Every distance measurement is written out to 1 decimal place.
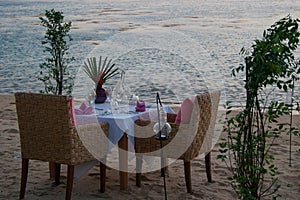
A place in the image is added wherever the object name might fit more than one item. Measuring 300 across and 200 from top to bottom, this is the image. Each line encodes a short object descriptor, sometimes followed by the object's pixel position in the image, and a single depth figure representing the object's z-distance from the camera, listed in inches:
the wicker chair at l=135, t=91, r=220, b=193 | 174.4
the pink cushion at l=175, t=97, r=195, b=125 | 173.5
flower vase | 199.0
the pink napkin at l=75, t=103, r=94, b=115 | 183.0
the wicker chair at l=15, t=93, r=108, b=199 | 161.2
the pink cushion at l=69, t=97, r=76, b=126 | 164.7
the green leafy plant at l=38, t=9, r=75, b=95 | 238.1
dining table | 174.9
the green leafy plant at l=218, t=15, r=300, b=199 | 116.6
